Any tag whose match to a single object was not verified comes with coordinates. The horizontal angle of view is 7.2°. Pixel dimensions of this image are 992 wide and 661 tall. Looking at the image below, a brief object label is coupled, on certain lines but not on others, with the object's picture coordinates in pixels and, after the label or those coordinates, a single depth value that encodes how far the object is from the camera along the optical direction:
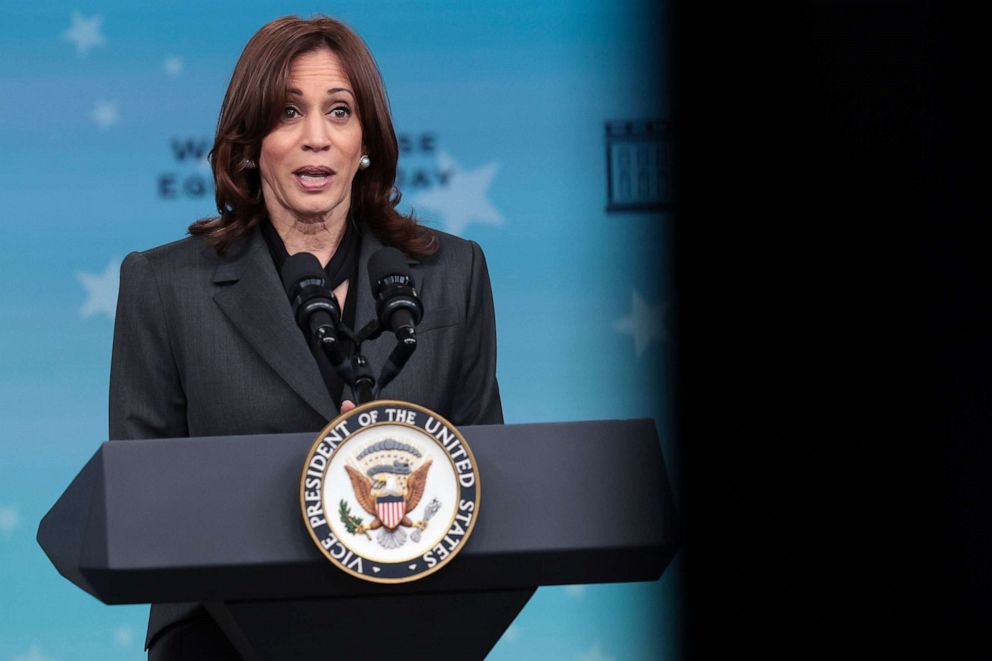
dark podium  7.92
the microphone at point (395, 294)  8.01
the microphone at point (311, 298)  8.00
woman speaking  8.32
